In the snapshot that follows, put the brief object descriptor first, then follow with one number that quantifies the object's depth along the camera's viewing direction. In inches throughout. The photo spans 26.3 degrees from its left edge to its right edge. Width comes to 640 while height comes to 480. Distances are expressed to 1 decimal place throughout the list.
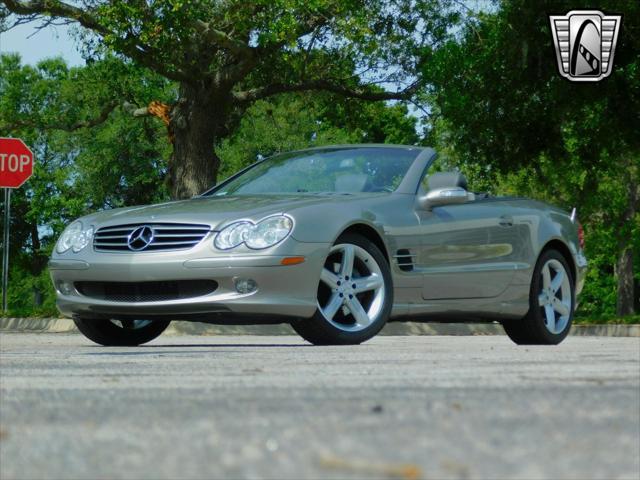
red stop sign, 862.5
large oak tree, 840.3
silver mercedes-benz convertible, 353.4
